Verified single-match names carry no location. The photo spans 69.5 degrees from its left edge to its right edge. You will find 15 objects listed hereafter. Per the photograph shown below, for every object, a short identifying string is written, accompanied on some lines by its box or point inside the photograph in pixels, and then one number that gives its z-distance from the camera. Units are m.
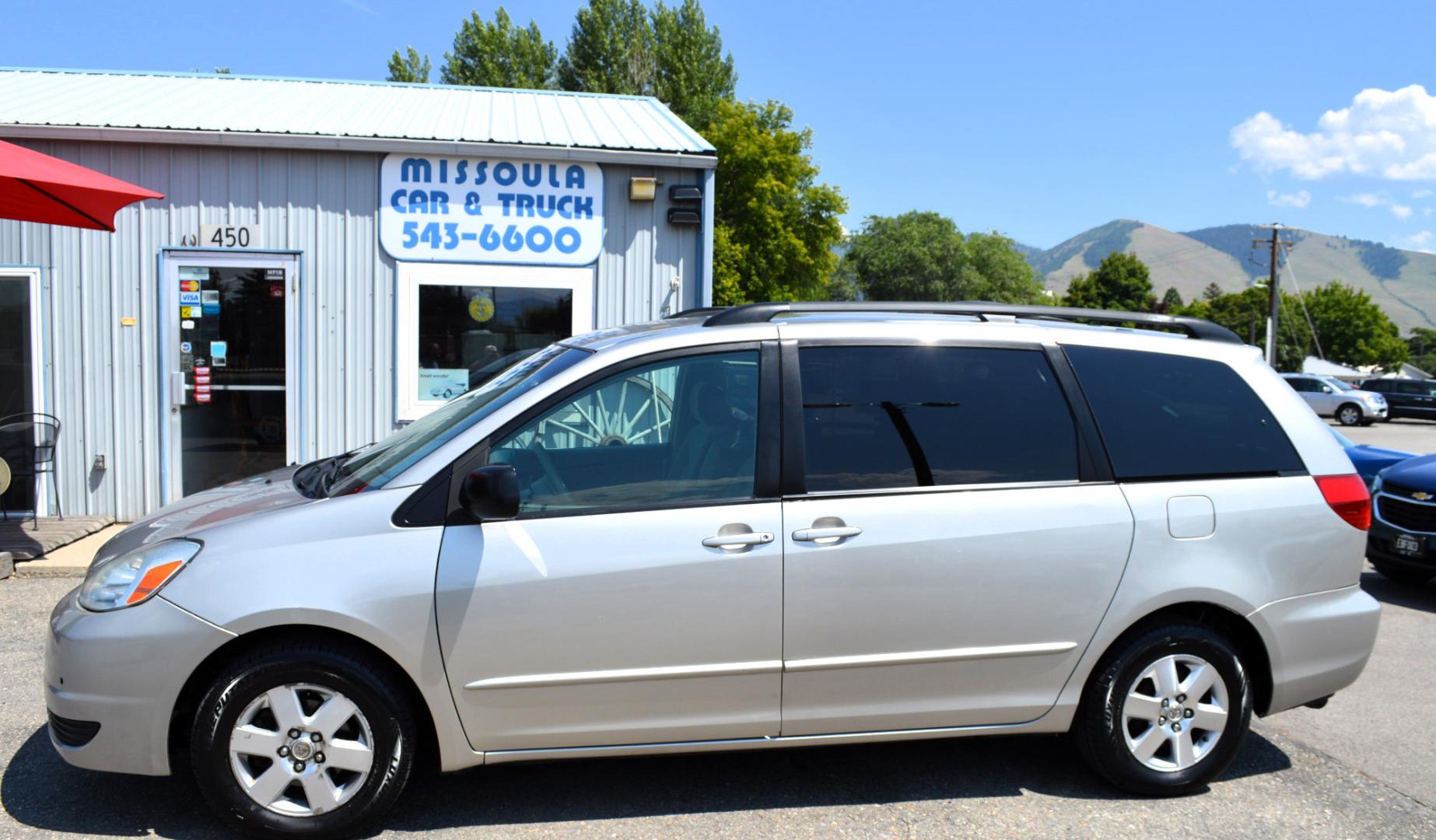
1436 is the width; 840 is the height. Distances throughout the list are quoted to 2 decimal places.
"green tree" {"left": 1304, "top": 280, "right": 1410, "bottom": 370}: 80.06
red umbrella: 6.16
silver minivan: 3.25
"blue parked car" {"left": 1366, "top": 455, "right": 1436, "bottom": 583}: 7.34
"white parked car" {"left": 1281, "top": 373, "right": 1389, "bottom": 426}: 31.67
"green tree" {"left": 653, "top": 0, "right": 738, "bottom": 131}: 46.97
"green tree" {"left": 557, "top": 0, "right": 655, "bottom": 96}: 46.56
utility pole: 42.94
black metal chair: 8.20
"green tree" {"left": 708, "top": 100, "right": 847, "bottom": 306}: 43.03
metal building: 8.49
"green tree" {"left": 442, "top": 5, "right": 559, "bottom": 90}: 45.12
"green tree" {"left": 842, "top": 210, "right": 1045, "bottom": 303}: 79.12
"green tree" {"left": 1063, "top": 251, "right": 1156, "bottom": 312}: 87.00
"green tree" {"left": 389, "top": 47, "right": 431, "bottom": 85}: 46.28
